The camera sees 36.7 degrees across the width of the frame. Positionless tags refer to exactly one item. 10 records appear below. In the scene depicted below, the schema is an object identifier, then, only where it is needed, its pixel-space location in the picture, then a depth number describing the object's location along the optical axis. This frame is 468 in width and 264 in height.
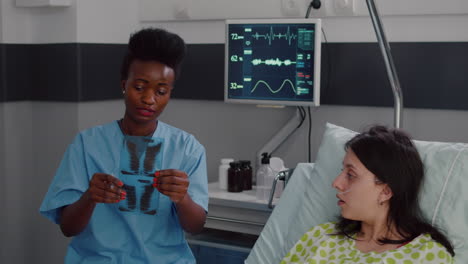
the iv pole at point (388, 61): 2.46
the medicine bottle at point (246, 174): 2.91
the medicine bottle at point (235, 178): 2.88
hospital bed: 1.86
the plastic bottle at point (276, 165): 2.84
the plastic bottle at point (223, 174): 2.94
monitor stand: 3.08
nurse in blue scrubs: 1.96
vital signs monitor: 2.76
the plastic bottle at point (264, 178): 2.75
